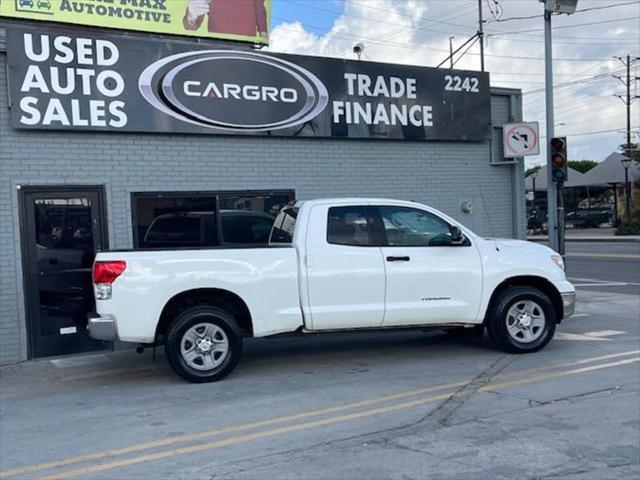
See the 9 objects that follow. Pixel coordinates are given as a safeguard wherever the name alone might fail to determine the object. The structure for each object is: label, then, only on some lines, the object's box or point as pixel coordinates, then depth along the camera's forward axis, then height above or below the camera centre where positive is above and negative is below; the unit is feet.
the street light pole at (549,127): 43.01 +4.76
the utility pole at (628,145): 133.53 +11.37
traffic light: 42.04 +2.60
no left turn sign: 42.22 +3.97
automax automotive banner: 33.45 +10.71
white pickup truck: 24.16 -2.74
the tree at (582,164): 298.93 +16.50
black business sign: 30.50 +6.29
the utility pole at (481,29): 103.94 +26.75
